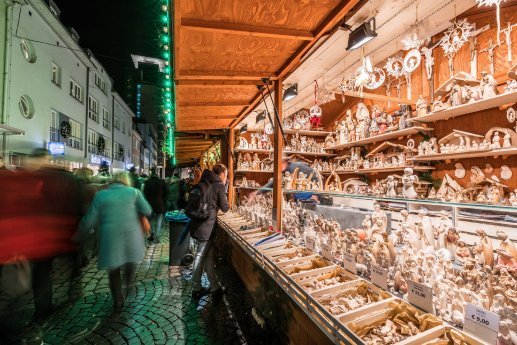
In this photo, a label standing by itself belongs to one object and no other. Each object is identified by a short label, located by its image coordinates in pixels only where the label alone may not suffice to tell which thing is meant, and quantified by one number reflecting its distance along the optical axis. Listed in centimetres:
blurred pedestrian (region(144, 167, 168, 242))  774
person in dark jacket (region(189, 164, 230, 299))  400
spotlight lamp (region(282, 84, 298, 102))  467
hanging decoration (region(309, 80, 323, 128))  561
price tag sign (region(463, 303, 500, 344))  120
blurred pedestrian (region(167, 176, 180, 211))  1082
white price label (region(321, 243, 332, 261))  257
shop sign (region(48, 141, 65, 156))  1183
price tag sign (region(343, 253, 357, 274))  221
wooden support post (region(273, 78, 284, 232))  367
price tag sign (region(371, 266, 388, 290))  188
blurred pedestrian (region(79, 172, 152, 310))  343
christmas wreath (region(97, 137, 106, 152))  1880
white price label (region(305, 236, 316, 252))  292
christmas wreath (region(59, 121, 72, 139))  1288
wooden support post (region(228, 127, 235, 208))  689
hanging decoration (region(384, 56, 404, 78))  474
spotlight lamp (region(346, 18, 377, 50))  286
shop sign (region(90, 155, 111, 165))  1846
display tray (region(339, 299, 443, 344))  147
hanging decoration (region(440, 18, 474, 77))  404
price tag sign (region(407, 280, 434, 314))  154
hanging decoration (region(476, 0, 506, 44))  285
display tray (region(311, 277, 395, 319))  178
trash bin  526
